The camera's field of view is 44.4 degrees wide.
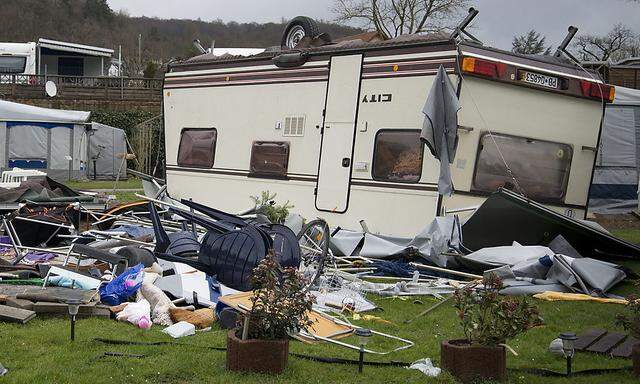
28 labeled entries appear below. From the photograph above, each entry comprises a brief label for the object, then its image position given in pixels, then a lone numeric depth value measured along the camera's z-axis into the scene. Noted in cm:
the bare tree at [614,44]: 4272
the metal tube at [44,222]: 954
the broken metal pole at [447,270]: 838
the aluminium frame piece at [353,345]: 578
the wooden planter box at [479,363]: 492
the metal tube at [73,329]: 546
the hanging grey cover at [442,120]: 912
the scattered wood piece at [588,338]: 602
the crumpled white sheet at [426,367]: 510
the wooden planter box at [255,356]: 488
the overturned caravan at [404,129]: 968
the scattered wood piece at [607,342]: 591
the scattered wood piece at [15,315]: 601
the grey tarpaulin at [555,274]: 804
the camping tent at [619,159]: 1683
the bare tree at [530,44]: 4044
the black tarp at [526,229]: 892
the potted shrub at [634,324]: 525
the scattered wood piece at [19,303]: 628
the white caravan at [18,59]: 3822
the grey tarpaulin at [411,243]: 905
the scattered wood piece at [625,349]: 575
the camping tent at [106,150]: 2744
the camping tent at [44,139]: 2473
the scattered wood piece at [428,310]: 698
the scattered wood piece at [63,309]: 630
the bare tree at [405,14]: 3316
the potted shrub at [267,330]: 488
